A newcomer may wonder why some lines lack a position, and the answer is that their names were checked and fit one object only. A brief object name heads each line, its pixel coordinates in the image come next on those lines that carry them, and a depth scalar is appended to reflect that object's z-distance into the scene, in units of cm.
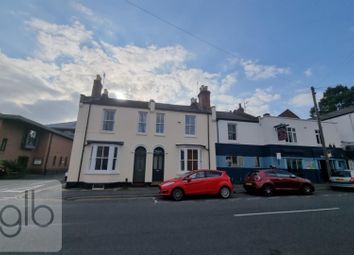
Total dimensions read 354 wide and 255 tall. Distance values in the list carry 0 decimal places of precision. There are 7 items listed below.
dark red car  1158
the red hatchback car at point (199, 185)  995
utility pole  1646
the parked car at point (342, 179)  1383
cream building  1470
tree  3675
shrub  1898
